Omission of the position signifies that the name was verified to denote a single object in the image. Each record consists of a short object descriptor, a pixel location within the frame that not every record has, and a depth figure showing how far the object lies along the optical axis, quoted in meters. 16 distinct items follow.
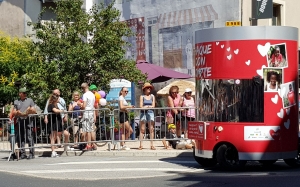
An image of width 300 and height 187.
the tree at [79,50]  20.58
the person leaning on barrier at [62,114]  17.44
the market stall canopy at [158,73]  24.28
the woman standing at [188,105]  17.59
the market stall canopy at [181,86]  25.26
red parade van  12.93
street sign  19.09
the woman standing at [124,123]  17.56
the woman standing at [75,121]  17.58
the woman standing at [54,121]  17.38
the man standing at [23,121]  17.25
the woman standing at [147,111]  17.48
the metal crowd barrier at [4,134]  17.92
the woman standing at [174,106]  17.61
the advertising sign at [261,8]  24.38
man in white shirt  17.48
